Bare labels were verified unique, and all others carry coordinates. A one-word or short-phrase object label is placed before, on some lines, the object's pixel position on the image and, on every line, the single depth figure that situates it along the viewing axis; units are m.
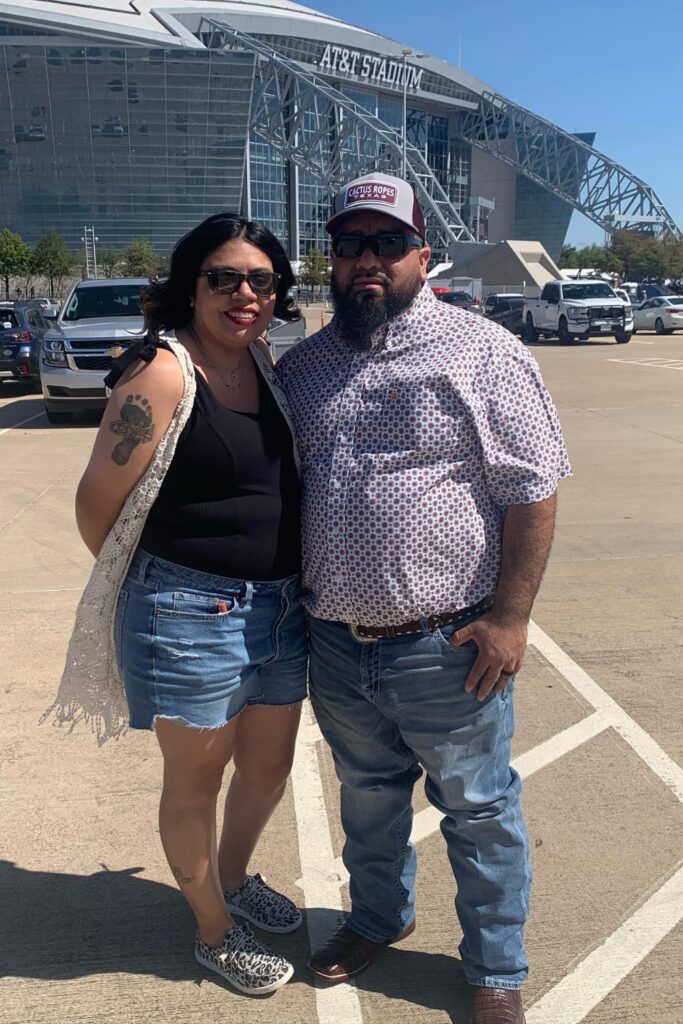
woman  2.27
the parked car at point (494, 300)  36.03
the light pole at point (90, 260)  57.96
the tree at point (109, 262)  63.16
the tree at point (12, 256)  55.84
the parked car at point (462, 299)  35.12
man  2.25
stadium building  71.75
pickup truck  27.61
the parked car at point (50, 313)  13.83
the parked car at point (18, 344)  17.08
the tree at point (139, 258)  59.41
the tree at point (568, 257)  104.68
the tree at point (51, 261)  58.88
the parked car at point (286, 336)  10.69
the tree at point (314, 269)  70.62
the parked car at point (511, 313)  32.56
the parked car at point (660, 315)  32.44
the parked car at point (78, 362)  12.55
